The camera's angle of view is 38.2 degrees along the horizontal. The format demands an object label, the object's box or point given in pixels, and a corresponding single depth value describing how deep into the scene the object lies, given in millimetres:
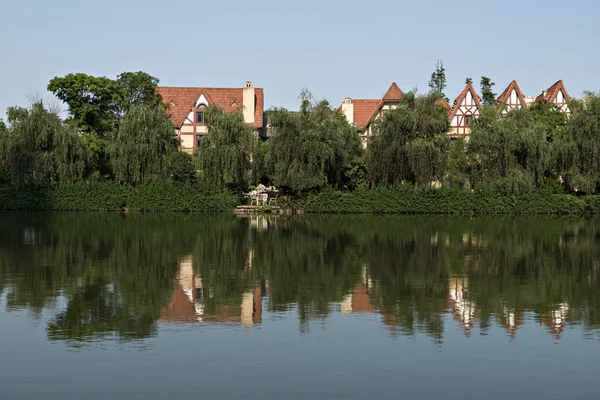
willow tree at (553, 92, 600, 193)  62594
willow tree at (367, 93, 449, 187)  60000
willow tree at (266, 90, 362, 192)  60938
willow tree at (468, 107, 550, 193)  60938
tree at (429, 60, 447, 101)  110062
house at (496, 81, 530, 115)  80438
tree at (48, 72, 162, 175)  67562
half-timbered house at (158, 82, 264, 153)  77938
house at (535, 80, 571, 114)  81062
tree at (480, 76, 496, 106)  97312
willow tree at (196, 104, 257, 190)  62156
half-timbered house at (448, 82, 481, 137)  78938
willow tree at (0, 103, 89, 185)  61156
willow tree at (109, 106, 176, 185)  62000
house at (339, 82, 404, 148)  78688
